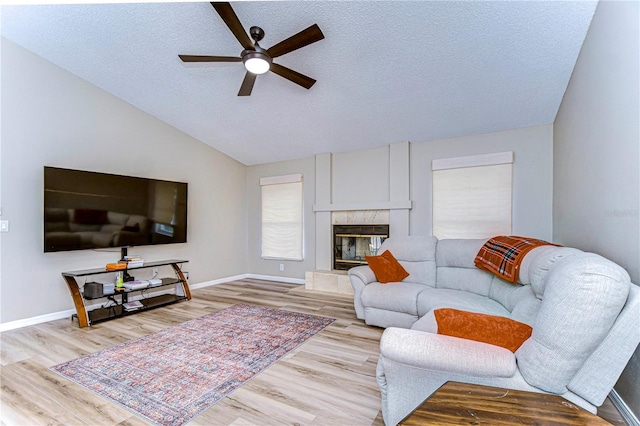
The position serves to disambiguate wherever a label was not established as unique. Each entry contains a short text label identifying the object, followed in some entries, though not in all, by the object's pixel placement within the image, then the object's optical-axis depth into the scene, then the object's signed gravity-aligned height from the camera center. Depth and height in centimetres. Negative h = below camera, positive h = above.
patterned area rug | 188 -117
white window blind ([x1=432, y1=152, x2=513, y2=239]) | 389 +30
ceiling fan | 216 +136
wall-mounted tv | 323 +6
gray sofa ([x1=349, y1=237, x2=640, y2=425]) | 108 -56
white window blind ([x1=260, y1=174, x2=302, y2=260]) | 551 -1
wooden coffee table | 80 -55
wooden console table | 320 -104
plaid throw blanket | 227 -32
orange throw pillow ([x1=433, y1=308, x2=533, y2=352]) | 141 -56
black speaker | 332 -84
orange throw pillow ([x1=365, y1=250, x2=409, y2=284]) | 330 -58
